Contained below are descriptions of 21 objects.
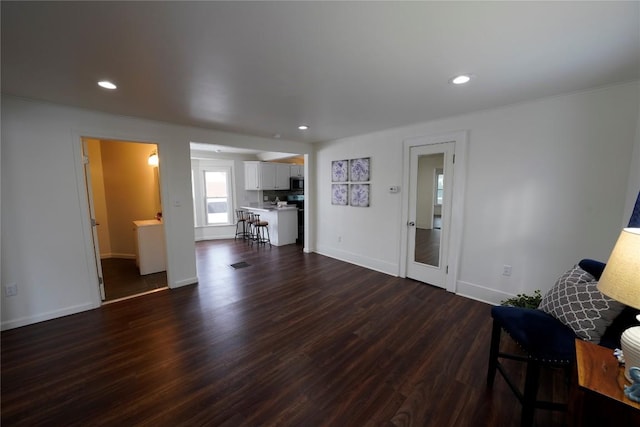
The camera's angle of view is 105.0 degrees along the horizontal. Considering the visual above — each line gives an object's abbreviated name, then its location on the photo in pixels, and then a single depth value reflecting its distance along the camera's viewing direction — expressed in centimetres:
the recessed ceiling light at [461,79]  205
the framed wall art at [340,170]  481
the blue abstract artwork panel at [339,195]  489
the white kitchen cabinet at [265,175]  720
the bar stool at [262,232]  638
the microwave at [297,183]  789
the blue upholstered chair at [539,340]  149
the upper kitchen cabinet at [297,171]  800
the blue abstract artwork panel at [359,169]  446
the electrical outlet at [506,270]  302
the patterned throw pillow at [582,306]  152
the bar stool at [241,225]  718
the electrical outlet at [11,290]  262
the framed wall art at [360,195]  452
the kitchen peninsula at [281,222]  637
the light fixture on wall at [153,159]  458
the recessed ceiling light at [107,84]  214
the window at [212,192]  689
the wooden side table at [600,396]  102
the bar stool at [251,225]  668
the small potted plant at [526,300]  261
